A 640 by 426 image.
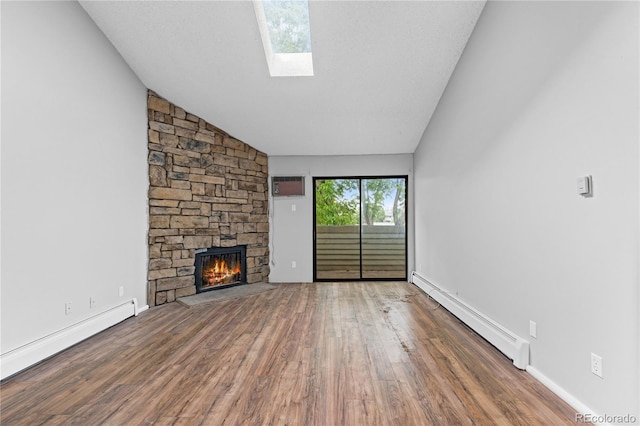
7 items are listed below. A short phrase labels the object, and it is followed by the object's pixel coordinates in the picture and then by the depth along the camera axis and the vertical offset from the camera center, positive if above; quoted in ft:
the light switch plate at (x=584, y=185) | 5.96 +0.53
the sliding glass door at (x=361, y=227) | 20.04 -0.72
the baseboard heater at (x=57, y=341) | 7.80 -3.46
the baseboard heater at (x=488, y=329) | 7.94 -3.36
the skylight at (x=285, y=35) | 11.35 +6.69
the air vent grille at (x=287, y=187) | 19.65 +1.68
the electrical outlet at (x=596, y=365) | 5.71 -2.64
